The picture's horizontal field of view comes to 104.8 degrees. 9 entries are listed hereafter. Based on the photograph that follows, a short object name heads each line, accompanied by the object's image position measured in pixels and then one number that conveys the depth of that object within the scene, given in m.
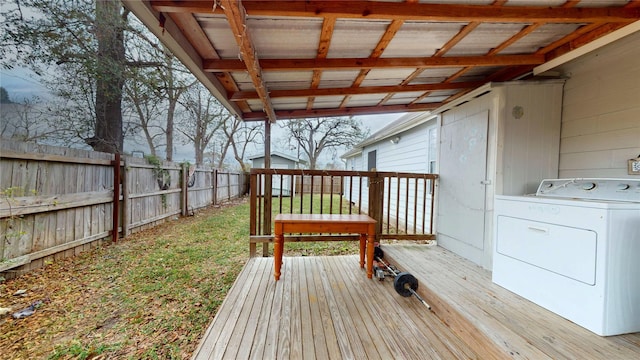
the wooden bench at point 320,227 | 2.68
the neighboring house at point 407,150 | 5.33
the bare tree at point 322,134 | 16.08
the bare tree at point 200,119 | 12.00
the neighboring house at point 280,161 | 15.82
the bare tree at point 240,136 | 15.40
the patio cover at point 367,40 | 1.68
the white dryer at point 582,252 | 1.53
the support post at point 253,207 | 3.35
